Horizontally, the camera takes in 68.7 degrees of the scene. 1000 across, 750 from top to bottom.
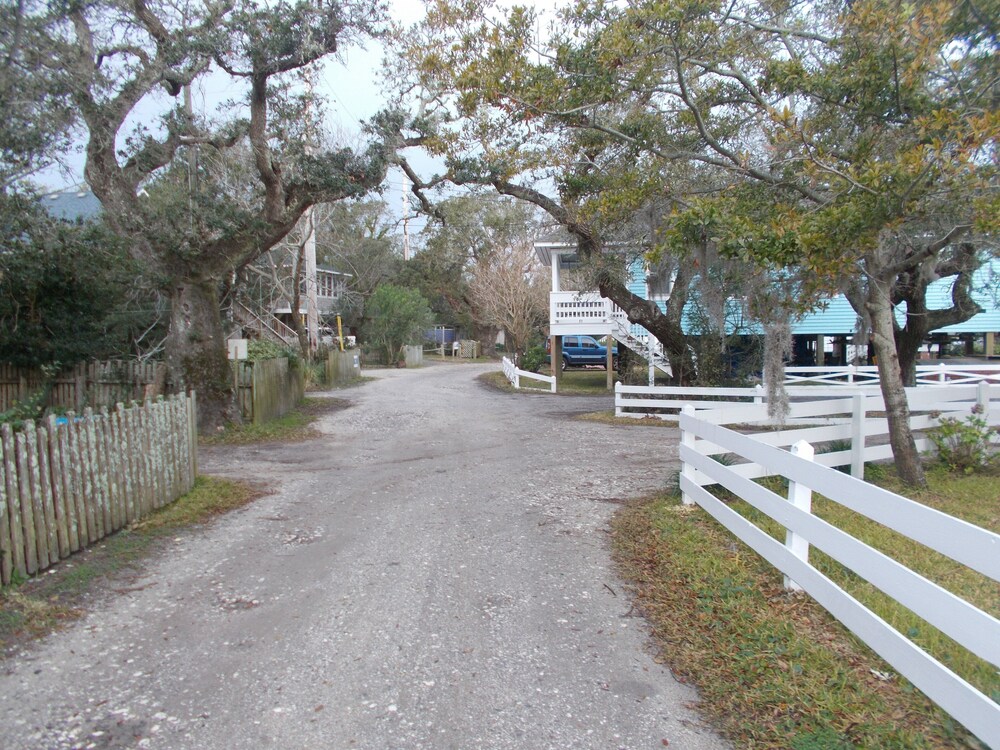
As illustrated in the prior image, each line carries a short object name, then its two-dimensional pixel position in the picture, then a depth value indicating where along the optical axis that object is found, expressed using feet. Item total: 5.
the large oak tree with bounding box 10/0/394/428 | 38.47
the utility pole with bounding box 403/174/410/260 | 164.78
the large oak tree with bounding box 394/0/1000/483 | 22.86
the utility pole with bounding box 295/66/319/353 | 80.94
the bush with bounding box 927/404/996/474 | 31.07
